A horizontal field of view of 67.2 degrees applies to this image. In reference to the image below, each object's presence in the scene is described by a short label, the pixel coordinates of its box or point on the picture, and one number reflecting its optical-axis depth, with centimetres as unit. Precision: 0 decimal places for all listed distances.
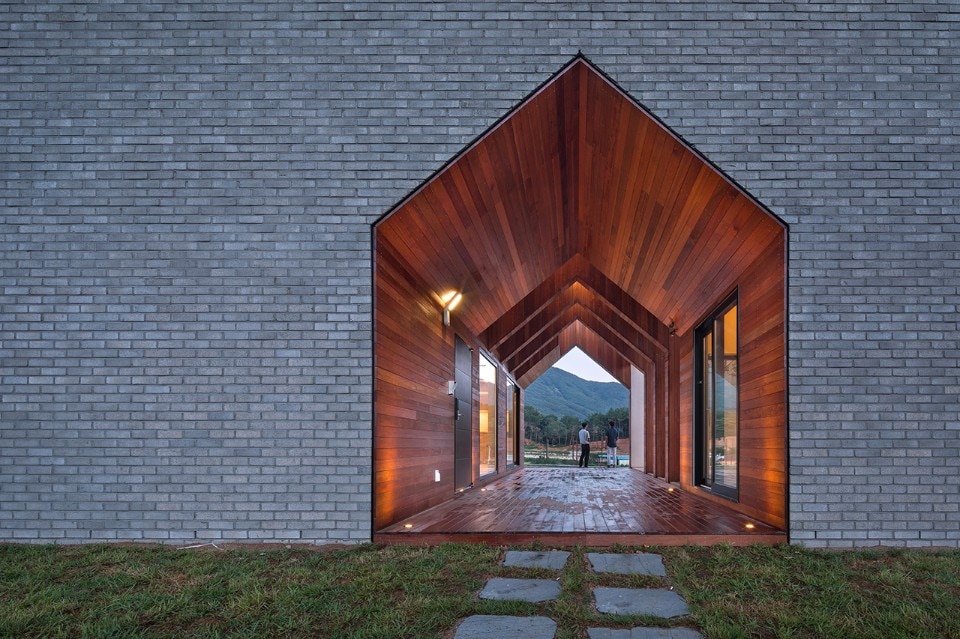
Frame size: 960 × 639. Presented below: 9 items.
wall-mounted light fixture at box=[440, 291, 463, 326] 807
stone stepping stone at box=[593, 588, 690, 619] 343
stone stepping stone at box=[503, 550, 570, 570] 436
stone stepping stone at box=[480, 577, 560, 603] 367
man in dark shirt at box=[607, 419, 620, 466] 2032
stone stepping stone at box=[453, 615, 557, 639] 312
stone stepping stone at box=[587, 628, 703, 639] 309
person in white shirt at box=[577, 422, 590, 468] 2044
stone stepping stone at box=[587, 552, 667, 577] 420
